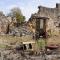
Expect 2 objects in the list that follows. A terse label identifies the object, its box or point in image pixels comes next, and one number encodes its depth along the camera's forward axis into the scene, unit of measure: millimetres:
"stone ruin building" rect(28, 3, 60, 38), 9110
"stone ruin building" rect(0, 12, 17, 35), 10651
